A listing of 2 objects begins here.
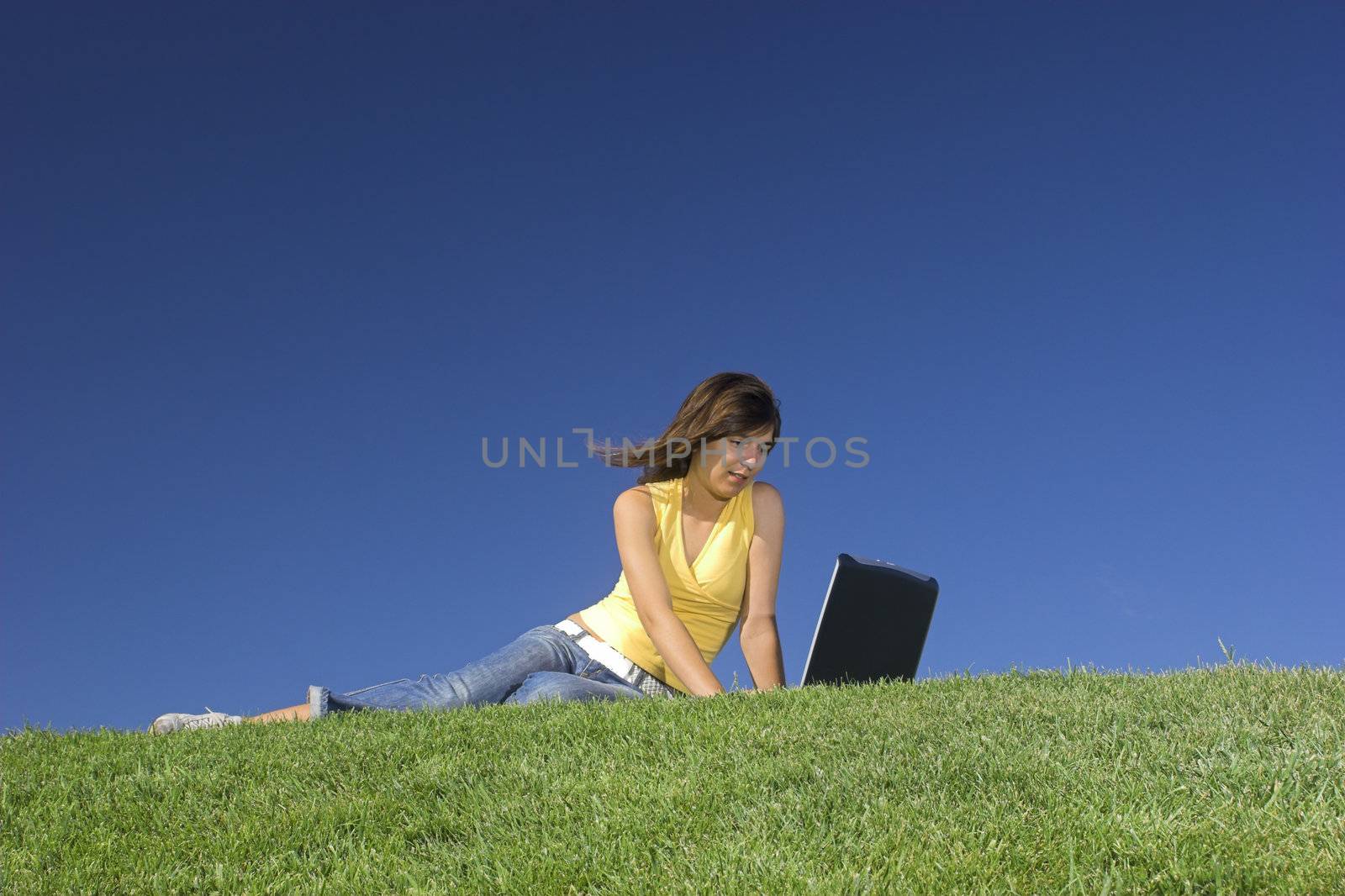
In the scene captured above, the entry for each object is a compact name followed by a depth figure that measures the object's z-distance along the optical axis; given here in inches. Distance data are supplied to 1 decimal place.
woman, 266.5
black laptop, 259.4
